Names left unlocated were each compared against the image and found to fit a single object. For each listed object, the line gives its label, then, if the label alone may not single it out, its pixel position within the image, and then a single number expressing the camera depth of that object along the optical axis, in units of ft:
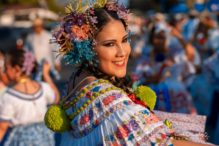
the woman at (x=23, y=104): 16.51
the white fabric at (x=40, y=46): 31.56
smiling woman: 8.49
